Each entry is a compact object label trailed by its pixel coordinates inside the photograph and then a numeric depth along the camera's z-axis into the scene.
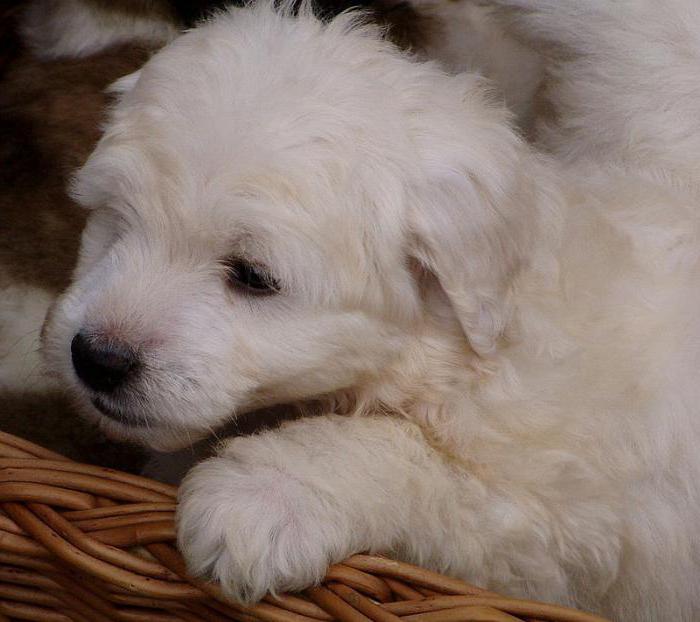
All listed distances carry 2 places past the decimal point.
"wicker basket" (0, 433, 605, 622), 1.10
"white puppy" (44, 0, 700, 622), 1.11
